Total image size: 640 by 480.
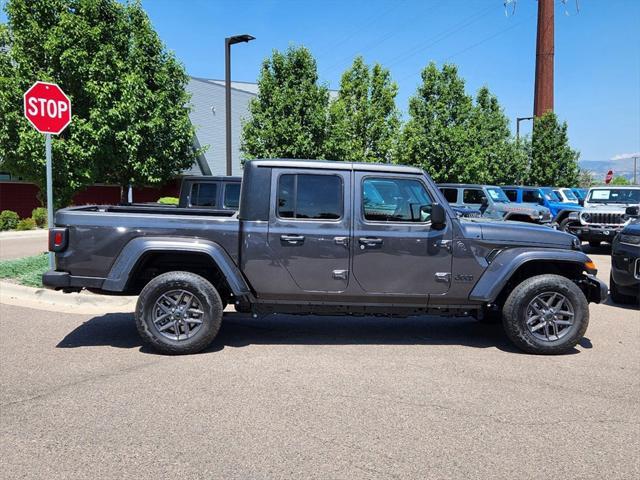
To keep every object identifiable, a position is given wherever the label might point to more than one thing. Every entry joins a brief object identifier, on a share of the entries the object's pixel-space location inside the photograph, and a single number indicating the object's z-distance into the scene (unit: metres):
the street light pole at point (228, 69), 16.14
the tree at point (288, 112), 20.11
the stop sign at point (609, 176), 38.71
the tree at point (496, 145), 33.22
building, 30.20
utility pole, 44.97
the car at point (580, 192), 28.32
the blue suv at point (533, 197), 21.20
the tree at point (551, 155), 37.12
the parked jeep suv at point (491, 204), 16.48
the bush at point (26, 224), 22.12
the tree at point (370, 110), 25.52
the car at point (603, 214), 14.34
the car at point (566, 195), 23.16
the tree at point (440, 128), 25.91
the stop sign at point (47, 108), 8.66
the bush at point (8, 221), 22.14
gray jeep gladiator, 5.14
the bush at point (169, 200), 22.02
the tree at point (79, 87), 12.75
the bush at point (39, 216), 23.09
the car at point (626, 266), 7.60
